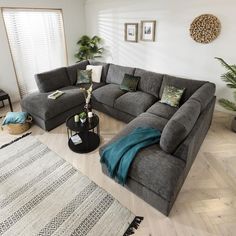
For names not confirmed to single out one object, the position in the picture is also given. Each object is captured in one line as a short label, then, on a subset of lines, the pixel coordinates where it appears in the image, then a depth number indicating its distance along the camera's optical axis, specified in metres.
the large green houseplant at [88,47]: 5.25
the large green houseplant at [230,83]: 3.02
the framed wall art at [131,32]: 4.48
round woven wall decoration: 3.40
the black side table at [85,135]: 2.83
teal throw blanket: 2.10
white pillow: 4.26
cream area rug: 1.89
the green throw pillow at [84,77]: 4.19
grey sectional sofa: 1.97
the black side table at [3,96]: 3.73
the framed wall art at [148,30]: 4.19
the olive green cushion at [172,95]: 3.16
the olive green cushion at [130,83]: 3.76
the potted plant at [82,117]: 2.91
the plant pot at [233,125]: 3.28
